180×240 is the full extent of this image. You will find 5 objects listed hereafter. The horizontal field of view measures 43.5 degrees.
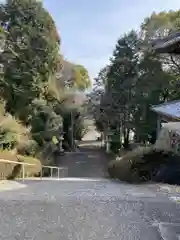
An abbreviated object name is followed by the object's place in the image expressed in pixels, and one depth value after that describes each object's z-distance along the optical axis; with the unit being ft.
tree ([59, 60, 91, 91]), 75.71
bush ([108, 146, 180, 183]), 24.98
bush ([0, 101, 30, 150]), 42.41
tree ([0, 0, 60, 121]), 55.97
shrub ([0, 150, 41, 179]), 30.94
